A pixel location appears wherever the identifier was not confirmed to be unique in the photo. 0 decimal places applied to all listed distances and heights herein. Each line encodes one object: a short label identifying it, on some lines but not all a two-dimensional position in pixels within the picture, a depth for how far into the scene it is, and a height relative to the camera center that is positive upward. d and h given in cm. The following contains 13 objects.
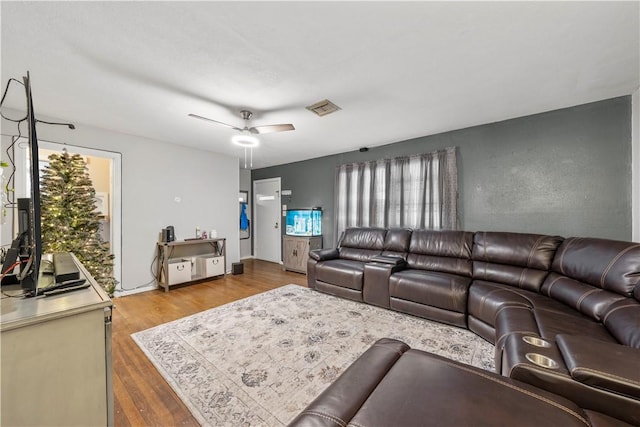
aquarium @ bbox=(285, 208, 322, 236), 542 -20
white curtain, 379 +37
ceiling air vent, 274 +126
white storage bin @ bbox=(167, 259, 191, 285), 399 -98
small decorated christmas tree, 285 -2
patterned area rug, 165 -128
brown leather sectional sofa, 98 -70
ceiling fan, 288 +106
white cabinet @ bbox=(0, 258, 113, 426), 96 -64
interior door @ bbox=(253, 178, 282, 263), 632 -17
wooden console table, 403 -84
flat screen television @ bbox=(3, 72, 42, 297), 110 -9
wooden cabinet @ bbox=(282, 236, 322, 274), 516 -81
